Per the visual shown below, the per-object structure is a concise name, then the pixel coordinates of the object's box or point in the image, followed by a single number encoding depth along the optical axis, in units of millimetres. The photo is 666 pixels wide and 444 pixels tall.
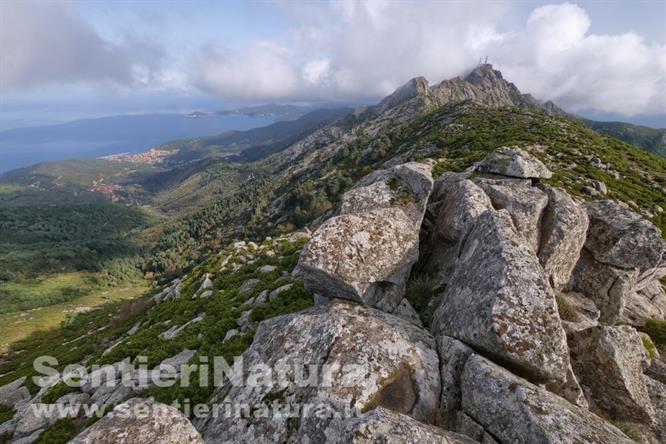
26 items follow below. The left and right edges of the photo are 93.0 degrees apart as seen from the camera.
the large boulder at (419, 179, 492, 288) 15672
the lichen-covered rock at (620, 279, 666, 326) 18609
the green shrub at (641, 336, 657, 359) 15089
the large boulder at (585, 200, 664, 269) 16469
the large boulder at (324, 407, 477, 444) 7102
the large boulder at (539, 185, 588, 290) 15930
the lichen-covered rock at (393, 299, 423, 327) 13523
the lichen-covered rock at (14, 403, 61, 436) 16891
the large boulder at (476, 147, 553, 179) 21078
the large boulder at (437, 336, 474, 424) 9414
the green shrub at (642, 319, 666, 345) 17155
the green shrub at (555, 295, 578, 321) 13453
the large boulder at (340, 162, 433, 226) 18328
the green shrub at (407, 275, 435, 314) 14727
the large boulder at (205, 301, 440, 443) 9258
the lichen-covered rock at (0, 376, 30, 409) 27342
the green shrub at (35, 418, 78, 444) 14570
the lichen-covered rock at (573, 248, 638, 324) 16781
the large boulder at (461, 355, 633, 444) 7230
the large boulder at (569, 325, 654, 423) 10836
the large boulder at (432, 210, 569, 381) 9312
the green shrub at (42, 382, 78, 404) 18641
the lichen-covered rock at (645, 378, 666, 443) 10500
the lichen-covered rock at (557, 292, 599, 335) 12498
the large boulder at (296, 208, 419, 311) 13359
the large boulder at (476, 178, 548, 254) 15875
